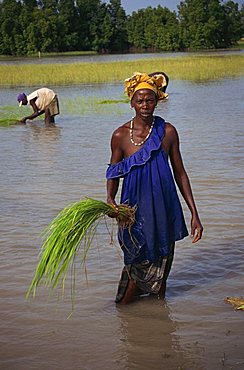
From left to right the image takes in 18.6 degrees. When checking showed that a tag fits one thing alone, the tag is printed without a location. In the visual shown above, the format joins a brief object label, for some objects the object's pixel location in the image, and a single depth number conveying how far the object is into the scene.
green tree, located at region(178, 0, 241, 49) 78.25
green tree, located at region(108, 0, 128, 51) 99.25
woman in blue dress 4.14
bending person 13.95
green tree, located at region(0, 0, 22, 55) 85.12
